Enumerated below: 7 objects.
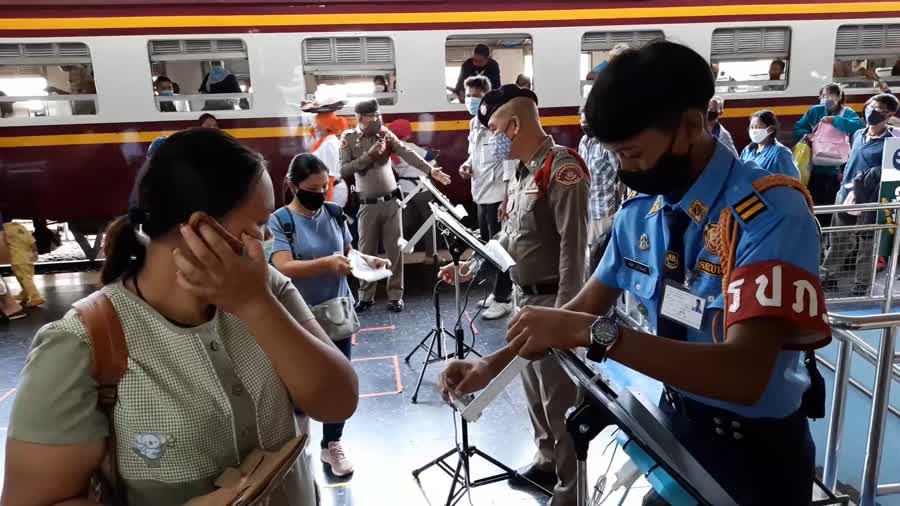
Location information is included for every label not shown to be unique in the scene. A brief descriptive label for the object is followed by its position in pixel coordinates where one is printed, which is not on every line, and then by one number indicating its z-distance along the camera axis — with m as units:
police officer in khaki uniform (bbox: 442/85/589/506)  2.63
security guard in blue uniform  1.13
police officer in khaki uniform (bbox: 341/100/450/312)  5.42
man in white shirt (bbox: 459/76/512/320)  5.66
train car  6.10
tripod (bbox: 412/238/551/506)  2.85
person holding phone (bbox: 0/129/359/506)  1.05
